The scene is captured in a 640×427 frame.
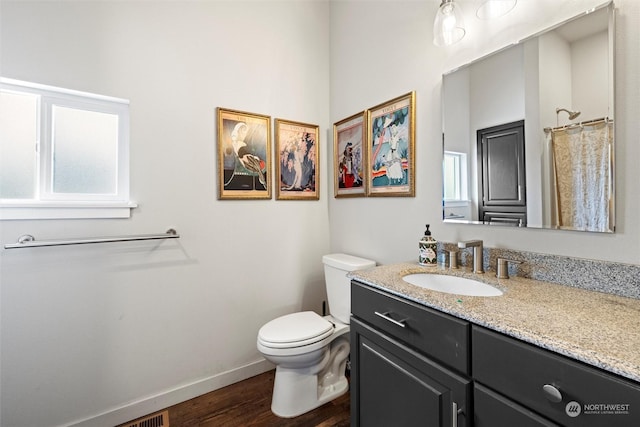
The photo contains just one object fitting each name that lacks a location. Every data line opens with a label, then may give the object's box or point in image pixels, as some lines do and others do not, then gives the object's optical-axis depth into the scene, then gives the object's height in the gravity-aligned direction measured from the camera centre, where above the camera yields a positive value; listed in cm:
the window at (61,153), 133 +34
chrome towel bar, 125 -11
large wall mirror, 95 +33
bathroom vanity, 57 -37
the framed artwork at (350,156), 194 +45
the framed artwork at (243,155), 183 +43
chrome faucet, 120 -17
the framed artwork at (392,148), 160 +42
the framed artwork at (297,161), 207 +44
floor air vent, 152 -113
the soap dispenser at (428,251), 139 -18
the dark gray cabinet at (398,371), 83 -53
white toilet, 151 -74
